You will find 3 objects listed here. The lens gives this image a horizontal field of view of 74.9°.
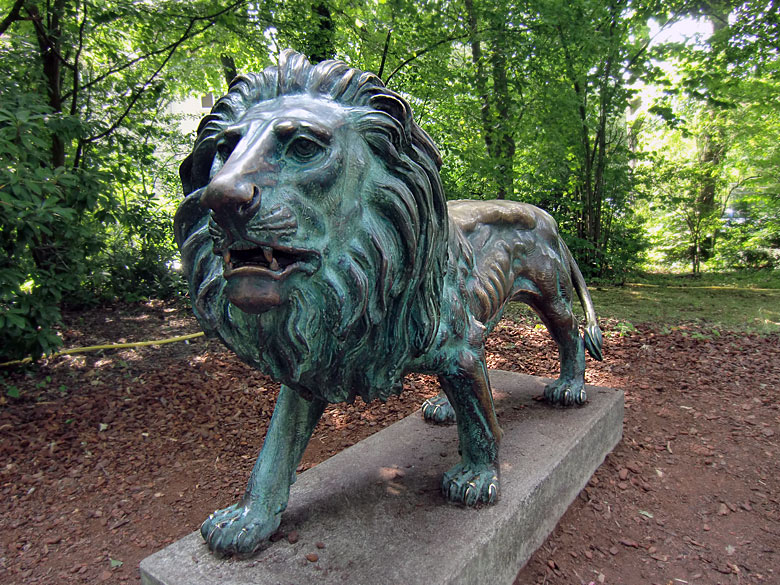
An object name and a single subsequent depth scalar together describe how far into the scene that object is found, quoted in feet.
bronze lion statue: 4.11
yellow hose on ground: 14.88
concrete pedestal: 5.52
